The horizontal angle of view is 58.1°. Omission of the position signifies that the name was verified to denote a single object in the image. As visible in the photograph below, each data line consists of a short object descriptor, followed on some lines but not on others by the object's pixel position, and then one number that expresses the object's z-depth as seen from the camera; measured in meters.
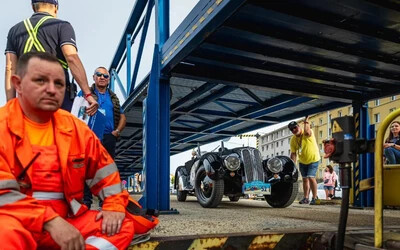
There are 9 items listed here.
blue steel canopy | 3.81
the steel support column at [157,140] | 5.12
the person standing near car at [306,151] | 7.36
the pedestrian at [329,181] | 13.37
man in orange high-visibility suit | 1.65
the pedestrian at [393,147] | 6.23
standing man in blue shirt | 4.28
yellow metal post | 2.19
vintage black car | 6.25
